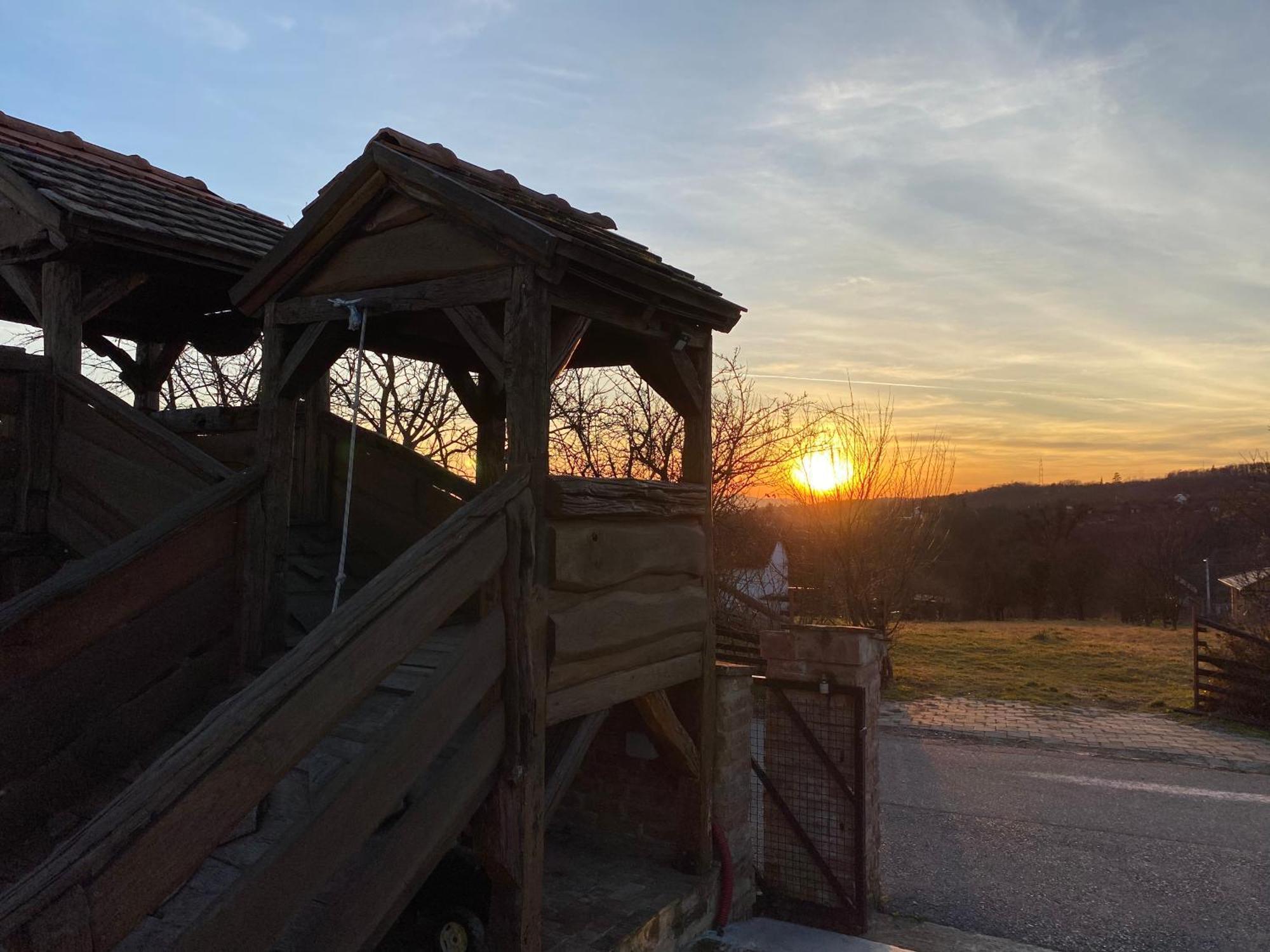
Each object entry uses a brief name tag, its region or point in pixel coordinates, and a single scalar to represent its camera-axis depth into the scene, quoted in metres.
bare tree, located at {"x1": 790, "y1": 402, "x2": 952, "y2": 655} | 17.67
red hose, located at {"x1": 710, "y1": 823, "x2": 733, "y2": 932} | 5.80
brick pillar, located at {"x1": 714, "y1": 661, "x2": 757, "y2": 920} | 6.05
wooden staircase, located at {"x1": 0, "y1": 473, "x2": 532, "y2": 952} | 2.30
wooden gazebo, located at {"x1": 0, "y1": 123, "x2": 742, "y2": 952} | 2.65
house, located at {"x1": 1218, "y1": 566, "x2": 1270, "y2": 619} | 18.53
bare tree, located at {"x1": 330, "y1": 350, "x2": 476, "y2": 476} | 21.44
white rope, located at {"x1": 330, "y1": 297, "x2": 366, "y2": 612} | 4.46
